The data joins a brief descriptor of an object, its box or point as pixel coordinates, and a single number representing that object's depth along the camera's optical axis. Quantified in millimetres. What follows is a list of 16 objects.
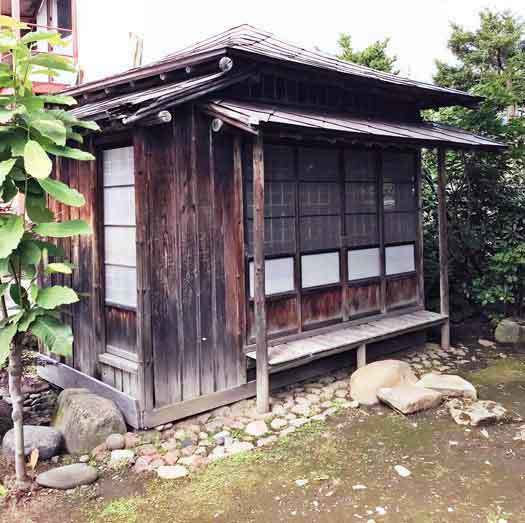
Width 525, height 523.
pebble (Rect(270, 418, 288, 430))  5336
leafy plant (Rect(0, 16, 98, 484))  3764
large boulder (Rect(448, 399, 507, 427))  5312
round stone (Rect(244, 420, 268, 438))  5199
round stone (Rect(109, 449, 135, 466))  4648
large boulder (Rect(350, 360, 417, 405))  6012
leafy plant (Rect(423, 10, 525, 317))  8609
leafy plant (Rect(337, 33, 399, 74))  14453
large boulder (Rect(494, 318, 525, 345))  8391
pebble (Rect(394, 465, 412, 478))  4383
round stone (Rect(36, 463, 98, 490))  4266
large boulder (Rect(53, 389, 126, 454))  4926
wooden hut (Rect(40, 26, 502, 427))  5195
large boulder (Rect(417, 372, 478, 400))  5906
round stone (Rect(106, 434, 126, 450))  4875
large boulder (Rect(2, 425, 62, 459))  4758
